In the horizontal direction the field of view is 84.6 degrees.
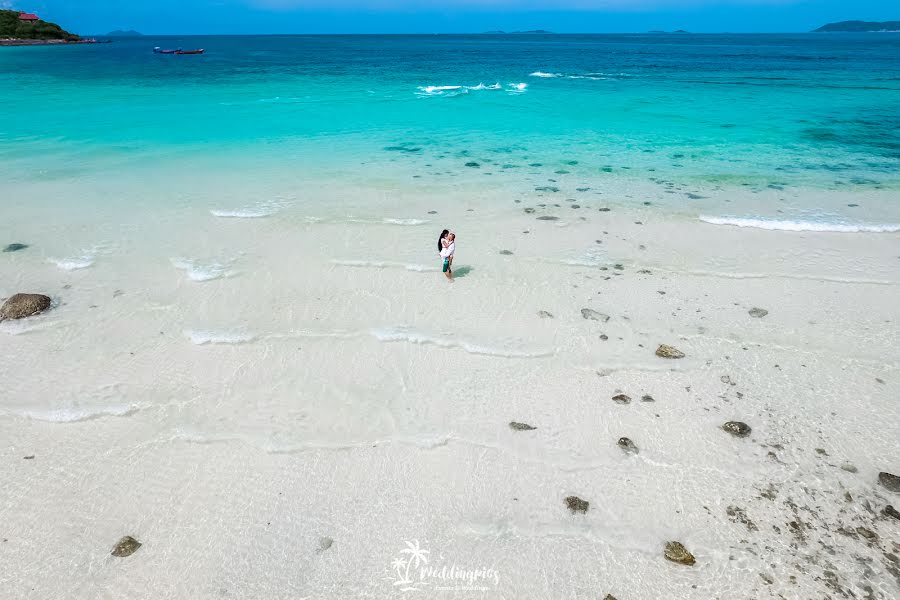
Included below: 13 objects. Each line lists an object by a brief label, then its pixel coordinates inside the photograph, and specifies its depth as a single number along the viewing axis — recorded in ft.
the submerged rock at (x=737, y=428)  25.54
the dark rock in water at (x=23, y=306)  35.63
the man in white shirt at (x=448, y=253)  39.34
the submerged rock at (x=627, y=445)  24.75
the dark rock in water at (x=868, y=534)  20.42
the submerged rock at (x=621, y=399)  27.84
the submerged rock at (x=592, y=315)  35.73
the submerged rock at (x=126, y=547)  20.36
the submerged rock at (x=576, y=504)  22.00
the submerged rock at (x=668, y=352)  31.41
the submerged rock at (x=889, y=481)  22.47
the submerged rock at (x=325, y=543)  20.57
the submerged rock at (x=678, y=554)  19.71
